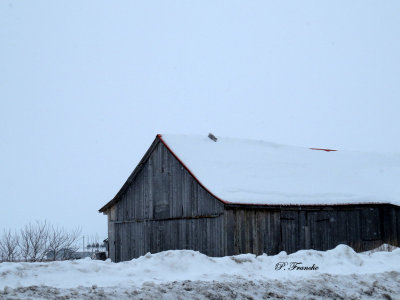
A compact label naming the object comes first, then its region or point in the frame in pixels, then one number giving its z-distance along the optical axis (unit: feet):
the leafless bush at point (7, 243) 121.49
